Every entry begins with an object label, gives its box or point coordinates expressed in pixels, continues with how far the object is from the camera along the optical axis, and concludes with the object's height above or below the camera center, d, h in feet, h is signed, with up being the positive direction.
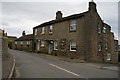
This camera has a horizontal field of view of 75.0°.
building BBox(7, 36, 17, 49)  106.86 -3.59
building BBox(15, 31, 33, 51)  73.72 -2.52
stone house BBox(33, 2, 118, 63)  38.16 +2.30
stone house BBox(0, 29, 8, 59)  27.05 -2.07
